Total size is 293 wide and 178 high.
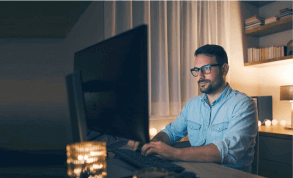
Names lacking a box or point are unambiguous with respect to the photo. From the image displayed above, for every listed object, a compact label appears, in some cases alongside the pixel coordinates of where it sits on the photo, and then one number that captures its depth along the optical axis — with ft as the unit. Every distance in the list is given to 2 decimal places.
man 3.27
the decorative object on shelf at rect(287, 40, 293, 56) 8.55
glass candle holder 1.91
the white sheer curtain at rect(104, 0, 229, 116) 7.86
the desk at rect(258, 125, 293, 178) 6.86
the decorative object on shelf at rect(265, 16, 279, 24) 9.06
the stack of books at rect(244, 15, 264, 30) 9.64
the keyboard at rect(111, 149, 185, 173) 2.49
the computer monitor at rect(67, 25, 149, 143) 2.01
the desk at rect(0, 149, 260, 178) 1.75
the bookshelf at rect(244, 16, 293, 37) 8.72
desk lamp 7.80
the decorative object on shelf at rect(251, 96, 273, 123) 9.25
